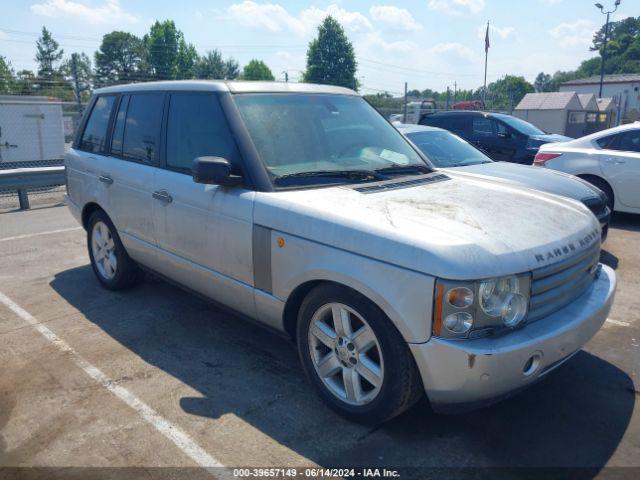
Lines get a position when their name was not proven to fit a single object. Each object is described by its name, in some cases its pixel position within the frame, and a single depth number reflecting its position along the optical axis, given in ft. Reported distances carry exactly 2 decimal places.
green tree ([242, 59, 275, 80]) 292.40
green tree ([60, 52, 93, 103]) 47.21
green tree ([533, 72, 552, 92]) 402.15
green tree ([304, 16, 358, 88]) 220.43
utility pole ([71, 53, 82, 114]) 46.98
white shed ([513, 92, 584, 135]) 100.58
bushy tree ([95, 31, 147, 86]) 243.19
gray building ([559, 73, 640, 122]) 196.04
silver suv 8.64
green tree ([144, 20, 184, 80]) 193.83
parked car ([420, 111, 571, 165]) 35.78
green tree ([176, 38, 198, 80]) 216.74
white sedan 25.80
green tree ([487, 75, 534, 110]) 302.86
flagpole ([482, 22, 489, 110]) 126.51
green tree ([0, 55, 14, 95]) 77.97
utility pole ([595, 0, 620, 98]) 105.40
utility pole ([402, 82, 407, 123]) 63.23
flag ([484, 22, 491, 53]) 126.62
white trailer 49.14
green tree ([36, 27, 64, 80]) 258.37
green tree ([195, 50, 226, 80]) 193.06
